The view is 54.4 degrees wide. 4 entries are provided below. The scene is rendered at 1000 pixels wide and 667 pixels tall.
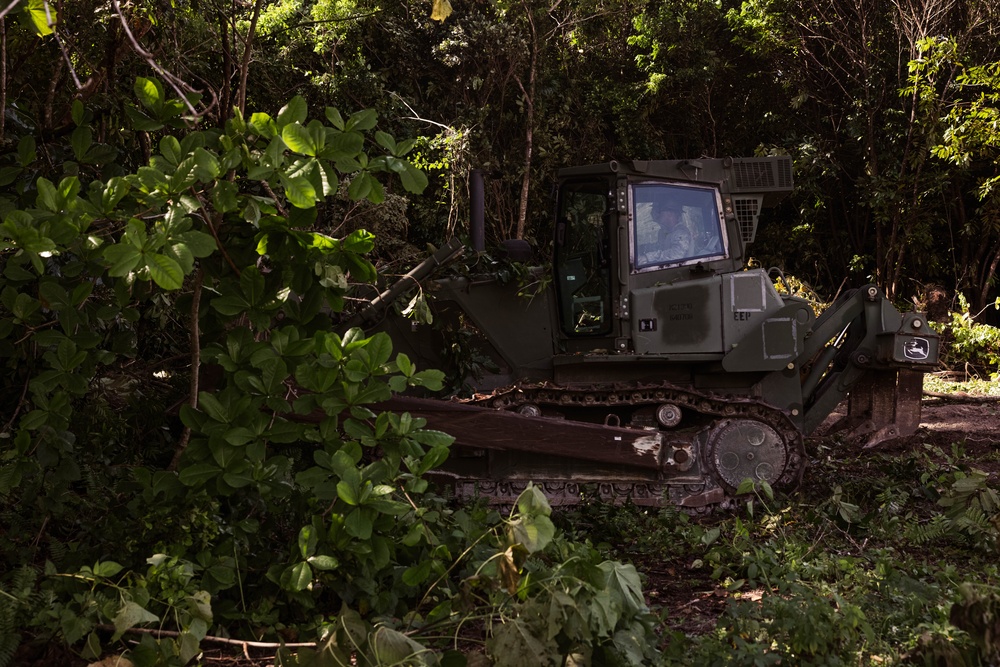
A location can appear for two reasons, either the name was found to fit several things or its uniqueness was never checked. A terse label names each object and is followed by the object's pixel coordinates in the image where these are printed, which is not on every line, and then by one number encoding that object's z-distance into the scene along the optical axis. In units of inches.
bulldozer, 287.4
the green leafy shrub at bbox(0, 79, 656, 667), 135.2
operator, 323.3
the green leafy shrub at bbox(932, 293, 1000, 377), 600.1
